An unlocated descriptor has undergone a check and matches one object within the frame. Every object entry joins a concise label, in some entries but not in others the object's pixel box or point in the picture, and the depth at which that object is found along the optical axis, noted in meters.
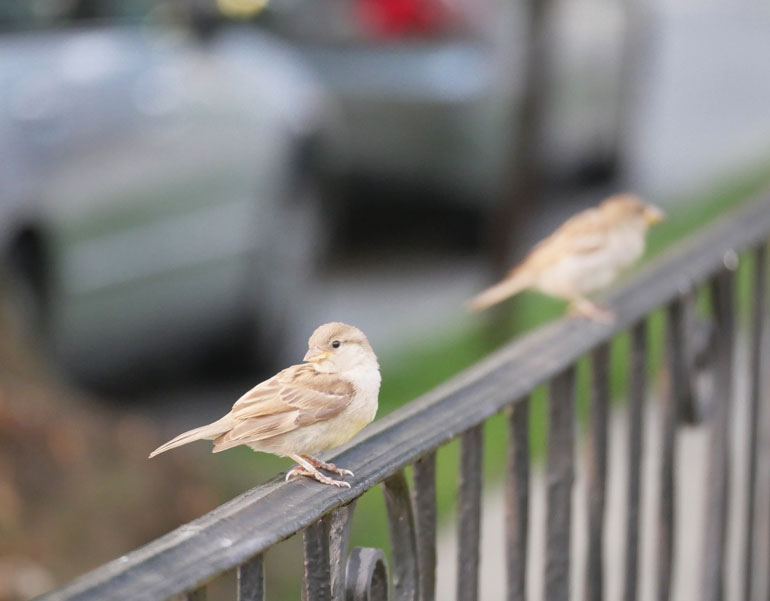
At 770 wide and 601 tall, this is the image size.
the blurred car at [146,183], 9.95
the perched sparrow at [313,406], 2.62
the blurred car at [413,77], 14.77
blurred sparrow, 5.73
